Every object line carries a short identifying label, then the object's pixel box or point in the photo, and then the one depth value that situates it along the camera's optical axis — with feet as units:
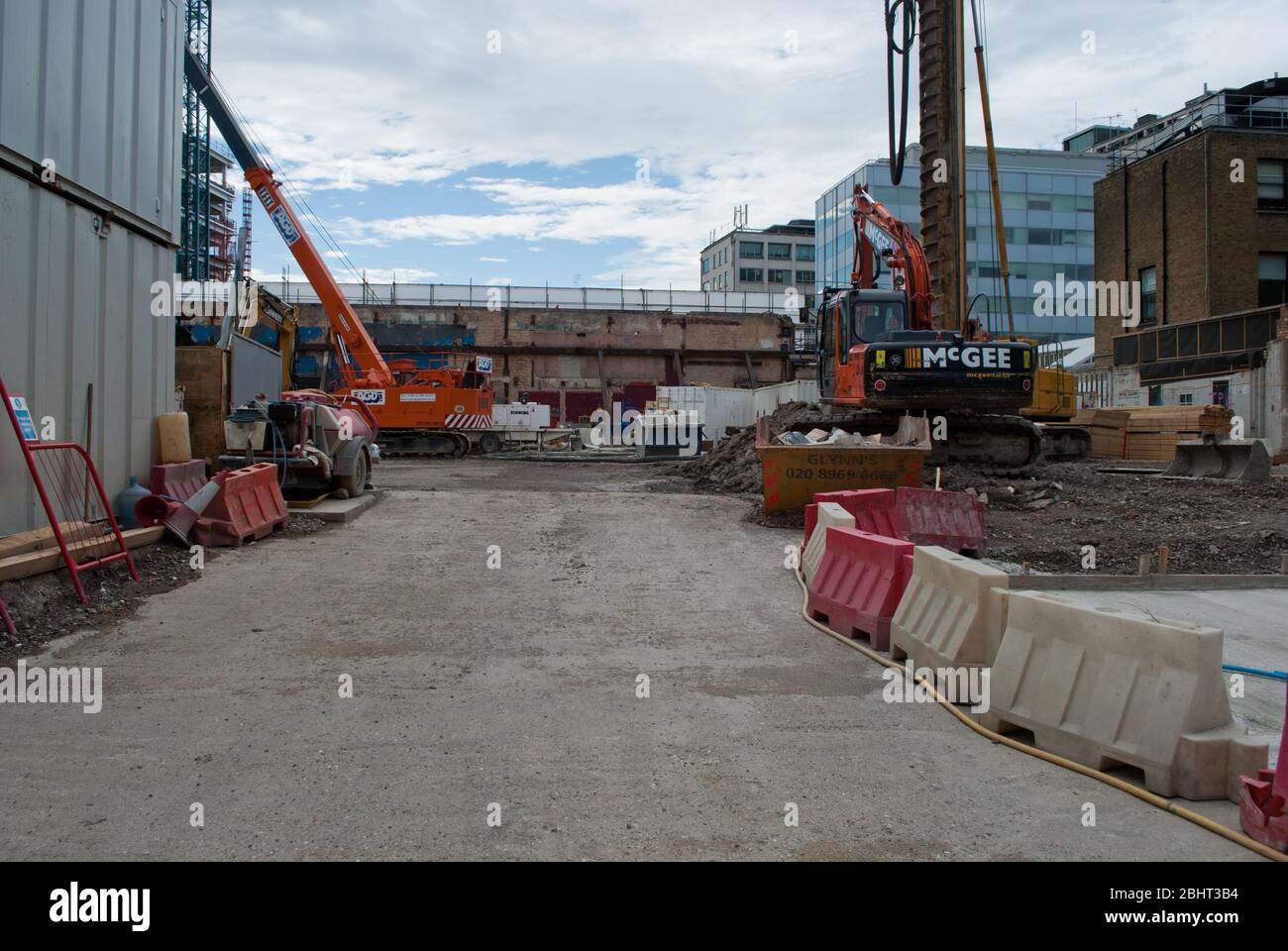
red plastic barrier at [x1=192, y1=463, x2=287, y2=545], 33.24
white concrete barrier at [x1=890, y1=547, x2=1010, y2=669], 16.58
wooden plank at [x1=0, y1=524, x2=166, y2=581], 21.91
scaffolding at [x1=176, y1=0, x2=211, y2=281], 88.58
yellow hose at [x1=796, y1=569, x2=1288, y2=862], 11.19
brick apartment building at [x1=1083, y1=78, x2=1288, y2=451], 91.61
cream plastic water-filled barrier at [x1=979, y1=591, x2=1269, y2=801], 12.59
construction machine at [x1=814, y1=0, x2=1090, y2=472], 53.88
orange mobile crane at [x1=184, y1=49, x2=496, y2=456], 91.25
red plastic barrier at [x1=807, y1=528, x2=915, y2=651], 21.11
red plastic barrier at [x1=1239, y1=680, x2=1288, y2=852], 10.98
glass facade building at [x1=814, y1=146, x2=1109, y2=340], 189.67
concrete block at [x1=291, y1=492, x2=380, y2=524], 40.43
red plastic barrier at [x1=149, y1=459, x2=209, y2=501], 33.88
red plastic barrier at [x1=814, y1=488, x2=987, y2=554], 32.55
